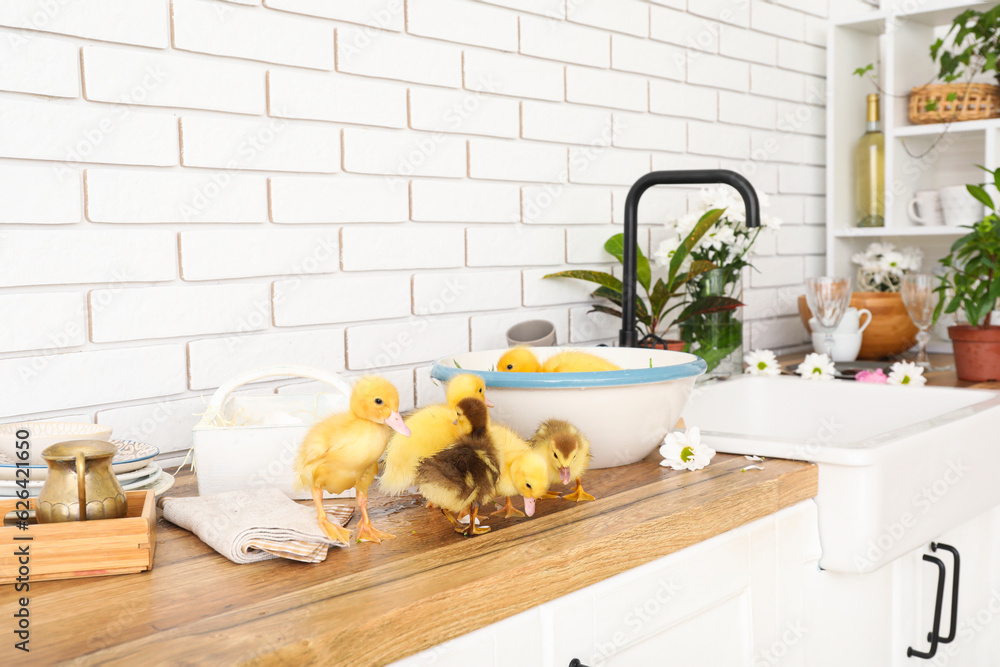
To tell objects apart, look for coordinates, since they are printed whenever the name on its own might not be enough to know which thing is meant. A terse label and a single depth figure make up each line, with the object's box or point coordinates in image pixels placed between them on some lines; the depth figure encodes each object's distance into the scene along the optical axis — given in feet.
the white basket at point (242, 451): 2.96
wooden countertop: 1.91
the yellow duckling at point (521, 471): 2.48
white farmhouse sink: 3.35
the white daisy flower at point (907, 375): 5.25
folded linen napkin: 2.41
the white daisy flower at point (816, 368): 5.52
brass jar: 2.32
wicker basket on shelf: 6.74
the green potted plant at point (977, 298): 5.46
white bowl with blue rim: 3.23
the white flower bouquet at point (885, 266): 7.09
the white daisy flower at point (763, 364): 5.58
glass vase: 5.52
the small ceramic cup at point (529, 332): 4.92
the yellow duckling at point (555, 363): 3.48
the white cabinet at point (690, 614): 2.40
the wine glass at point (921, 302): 5.93
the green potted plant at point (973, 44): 6.62
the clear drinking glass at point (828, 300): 5.95
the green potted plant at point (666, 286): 5.38
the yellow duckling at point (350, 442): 2.44
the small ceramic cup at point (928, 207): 7.09
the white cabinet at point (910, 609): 3.55
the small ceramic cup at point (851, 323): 6.25
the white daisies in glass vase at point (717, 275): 5.54
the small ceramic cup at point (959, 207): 6.75
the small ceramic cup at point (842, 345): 6.25
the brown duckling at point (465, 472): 2.43
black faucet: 4.39
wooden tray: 2.22
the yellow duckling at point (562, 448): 2.73
